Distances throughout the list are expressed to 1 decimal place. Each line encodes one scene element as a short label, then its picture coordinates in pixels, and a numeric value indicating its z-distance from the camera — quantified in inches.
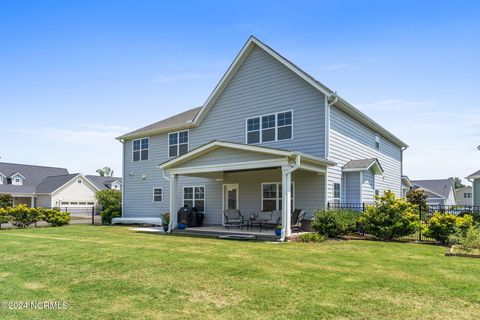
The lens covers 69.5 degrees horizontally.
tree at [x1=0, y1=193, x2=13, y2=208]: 1376.7
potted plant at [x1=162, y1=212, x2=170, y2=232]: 650.2
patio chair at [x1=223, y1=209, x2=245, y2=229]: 618.2
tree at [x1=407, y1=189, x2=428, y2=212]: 1114.7
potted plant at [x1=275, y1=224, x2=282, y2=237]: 489.2
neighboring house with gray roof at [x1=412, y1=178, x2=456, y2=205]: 1967.3
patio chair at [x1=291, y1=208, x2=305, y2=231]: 553.5
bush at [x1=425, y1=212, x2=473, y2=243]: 423.8
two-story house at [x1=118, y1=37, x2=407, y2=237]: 565.0
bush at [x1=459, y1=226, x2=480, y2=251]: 376.2
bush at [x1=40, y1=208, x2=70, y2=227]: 816.8
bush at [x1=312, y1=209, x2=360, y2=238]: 495.5
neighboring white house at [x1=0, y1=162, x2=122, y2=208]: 1668.3
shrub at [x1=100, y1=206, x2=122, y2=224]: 904.9
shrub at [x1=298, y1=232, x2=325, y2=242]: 472.9
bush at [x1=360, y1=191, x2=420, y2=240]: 474.3
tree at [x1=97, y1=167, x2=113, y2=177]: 4065.0
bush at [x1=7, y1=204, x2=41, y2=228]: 784.6
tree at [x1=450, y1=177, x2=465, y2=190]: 4254.4
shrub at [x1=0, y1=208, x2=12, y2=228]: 768.3
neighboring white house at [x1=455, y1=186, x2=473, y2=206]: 2373.0
